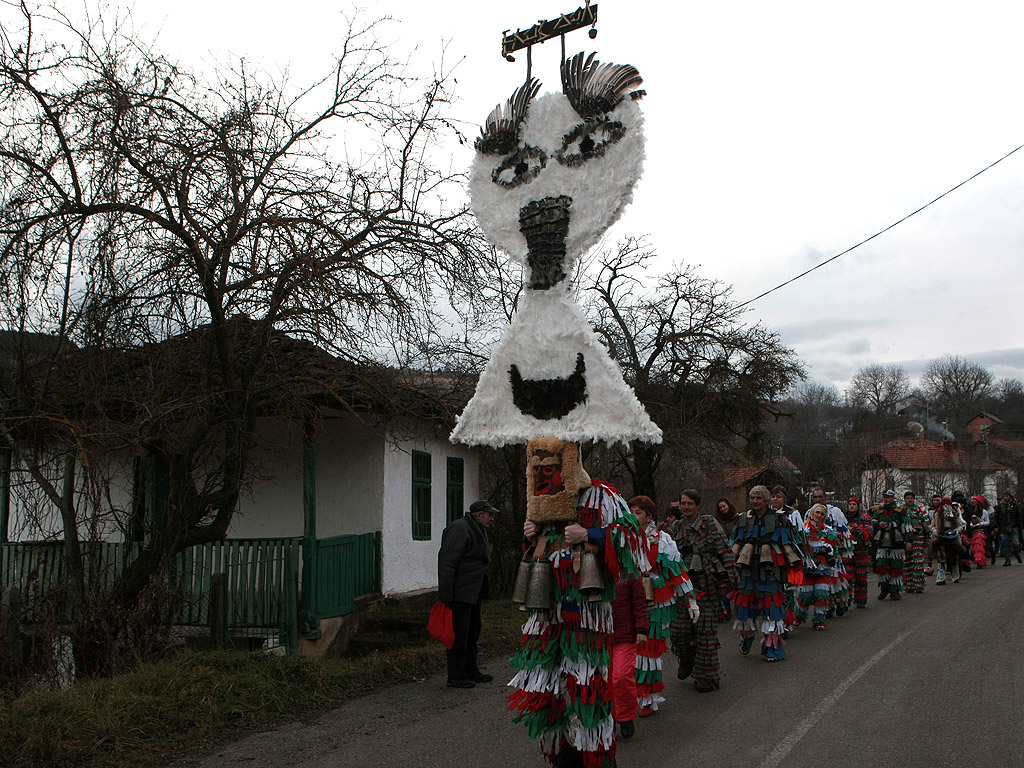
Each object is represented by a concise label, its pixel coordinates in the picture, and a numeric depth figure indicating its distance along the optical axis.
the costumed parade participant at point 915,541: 14.68
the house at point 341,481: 8.43
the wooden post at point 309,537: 9.94
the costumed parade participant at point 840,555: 12.66
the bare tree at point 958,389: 63.12
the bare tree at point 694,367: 17.31
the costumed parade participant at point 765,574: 8.92
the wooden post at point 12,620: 7.76
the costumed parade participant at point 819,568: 11.34
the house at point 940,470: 42.07
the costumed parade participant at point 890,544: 14.19
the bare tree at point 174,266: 7.30
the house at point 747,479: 26.00
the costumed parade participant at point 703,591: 7.66
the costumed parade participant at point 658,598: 6.76
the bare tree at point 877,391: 58.91
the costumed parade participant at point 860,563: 13.71
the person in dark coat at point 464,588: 8.19
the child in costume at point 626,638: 5.53
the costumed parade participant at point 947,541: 17.42
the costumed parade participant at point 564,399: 4.73
